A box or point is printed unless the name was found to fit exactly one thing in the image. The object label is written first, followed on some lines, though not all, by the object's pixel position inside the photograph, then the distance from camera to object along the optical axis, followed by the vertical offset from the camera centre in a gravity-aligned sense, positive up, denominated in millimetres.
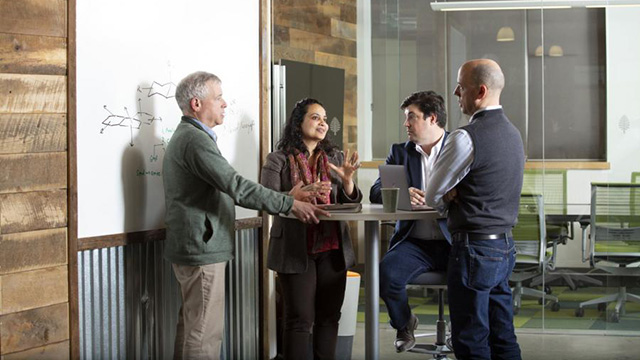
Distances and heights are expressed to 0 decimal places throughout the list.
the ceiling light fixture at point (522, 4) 5879 +1217
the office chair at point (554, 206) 5914 -209
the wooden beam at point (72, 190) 3326 -45
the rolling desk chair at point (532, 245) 5930 -478
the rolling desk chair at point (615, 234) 5781 -399
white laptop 3975 -19
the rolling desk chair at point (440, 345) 4762 -955
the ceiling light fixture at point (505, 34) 6062 +1013
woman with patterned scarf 4098 -310
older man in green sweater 3676 -124
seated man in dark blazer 4320 -293
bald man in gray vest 3549 -91
